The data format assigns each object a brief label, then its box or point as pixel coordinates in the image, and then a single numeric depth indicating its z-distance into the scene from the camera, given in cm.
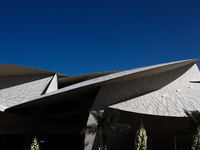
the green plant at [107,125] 1557
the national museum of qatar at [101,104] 1800
